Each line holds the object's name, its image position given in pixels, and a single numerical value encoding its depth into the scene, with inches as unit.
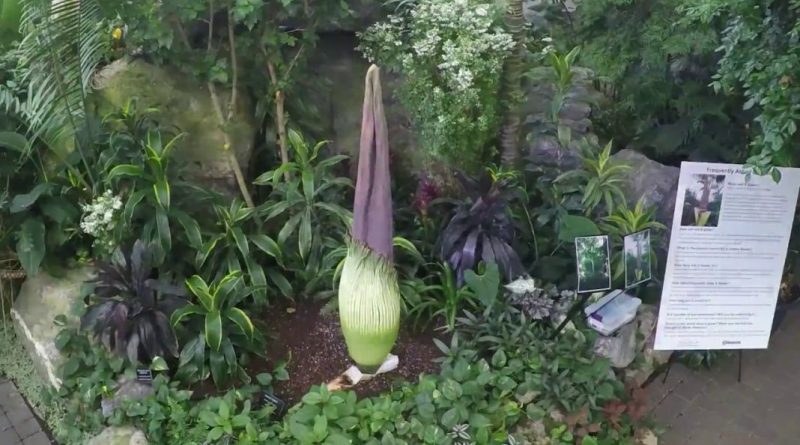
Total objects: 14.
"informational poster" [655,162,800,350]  117.6
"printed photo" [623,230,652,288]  117.1
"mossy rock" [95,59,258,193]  146.3
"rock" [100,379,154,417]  116.4
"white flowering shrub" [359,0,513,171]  129.4
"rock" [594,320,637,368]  127.3
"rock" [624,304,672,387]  133.3
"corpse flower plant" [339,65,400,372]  101.2
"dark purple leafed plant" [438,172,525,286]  131.9
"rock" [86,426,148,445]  112.0
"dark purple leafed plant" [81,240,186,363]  117.9
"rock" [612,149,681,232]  148.2
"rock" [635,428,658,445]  120.9
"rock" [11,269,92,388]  128.3
